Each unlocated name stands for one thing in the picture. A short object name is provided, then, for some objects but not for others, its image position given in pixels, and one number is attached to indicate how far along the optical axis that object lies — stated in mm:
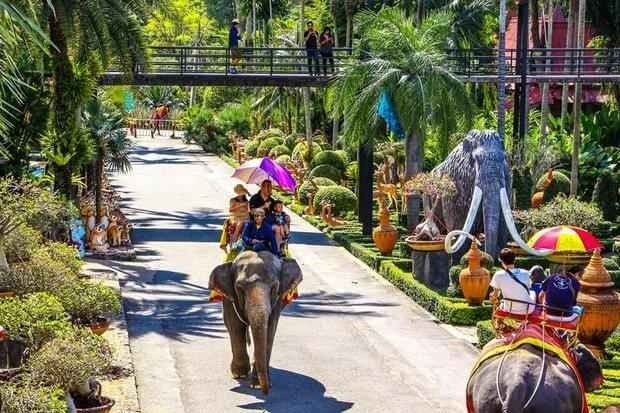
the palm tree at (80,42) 24406
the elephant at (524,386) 10578
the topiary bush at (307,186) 36219
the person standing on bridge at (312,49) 34156
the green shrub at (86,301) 16625
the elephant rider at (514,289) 12578
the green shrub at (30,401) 11227
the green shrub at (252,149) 50781
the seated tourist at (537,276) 13962
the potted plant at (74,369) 12688
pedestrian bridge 32188
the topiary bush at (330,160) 39594
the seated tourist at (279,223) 15977
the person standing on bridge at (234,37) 40319
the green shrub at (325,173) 38781
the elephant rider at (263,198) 16750
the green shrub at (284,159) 42031
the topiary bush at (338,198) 33688
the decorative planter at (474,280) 20422
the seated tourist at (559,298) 12273
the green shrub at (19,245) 19750
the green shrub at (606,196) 31203
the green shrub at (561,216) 24266
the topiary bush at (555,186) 30828
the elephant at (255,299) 14734
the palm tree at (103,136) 28297
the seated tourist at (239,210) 16688
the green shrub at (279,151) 46534
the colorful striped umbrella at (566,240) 16656
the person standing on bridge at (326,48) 34219
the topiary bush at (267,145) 48469
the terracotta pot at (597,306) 16672
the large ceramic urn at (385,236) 26516
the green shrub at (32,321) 14141
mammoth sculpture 23078
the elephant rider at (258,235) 15680
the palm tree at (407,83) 27500
